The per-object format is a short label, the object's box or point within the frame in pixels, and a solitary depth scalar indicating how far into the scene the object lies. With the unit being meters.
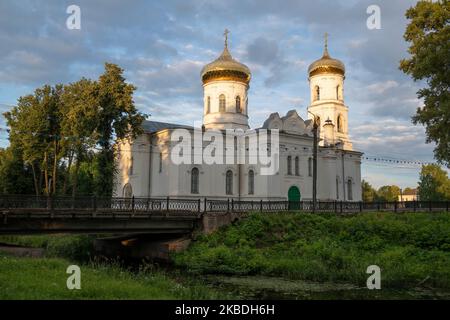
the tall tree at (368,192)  91.06
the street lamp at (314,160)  23.75
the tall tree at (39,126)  31.22
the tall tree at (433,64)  20.30
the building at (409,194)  106.34
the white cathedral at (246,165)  32.66
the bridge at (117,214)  18.83
